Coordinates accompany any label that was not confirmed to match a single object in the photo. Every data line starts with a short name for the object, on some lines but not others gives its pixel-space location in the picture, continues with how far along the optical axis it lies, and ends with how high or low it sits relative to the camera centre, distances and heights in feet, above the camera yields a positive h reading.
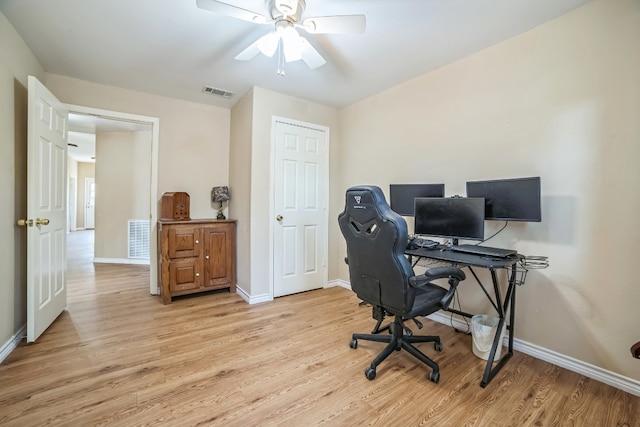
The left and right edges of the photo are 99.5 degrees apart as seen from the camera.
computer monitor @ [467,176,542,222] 6.19 +0.36
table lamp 11.75 +0.63
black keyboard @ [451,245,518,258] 6.08 -0.93
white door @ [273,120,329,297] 11.00 +0.08
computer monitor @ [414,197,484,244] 7.01 -0.17
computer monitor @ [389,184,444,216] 8.34 +0.56
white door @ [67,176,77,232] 30.35 +0.29
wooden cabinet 10.19 -1.90
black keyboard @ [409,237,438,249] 7.44 -0.91
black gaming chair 5.52 -1.29
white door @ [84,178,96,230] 32.91 +0.58
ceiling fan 5.25 +3.80
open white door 6.87 -0.08
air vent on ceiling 10.33 +4.60
